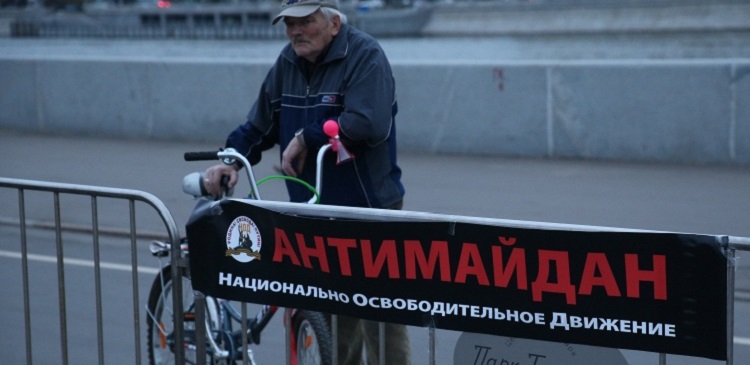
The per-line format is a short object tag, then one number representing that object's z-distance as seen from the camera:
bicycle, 9.37
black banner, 6.66
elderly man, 9.51
